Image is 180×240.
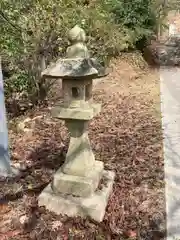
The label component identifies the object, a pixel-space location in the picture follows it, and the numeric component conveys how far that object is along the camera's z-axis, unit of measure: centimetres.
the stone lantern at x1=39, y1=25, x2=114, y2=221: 271
